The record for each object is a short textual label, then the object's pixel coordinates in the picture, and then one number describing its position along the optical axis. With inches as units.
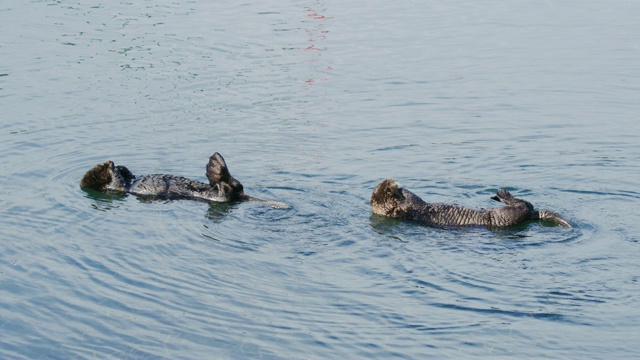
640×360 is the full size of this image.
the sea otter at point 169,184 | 658.2
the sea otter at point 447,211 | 602.9
